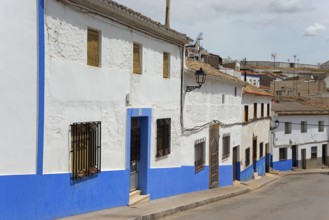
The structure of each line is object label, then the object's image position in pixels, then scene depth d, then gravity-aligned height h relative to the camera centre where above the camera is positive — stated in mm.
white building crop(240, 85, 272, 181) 25109 -1283
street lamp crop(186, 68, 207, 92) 14229 +1024
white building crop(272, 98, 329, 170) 38000 -1971
